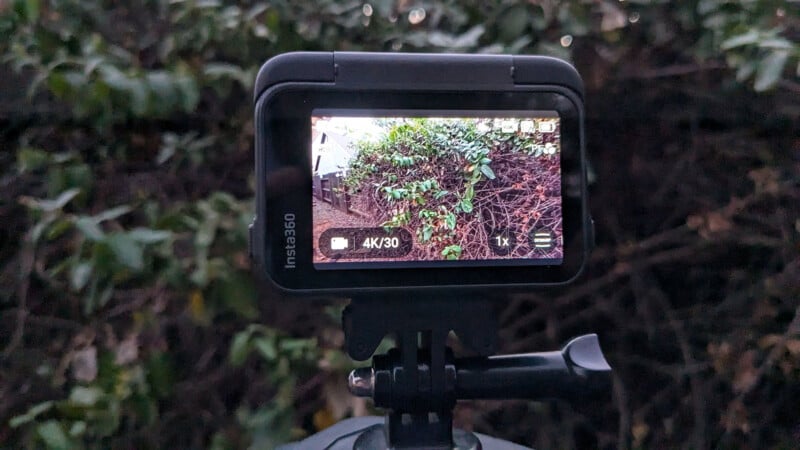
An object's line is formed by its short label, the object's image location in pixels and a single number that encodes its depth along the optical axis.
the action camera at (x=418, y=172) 0.27
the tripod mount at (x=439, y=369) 0.28
